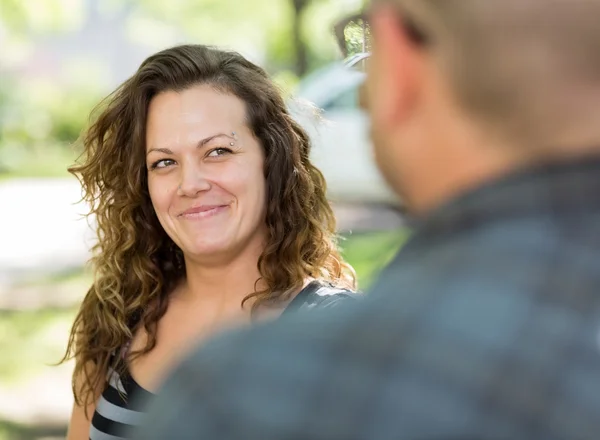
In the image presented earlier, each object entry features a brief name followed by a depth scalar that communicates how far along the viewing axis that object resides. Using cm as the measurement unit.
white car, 1752
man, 137
